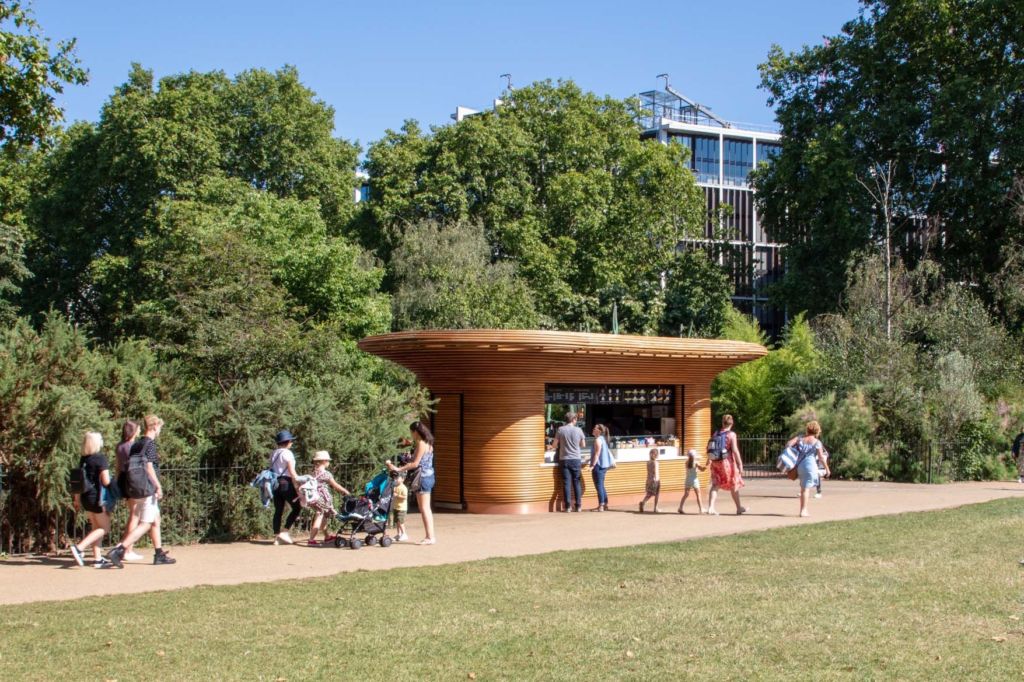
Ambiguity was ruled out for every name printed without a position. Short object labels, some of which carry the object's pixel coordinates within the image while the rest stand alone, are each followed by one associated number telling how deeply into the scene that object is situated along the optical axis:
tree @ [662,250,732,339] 49.78
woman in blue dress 18.53
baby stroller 14.50
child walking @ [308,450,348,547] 14.66
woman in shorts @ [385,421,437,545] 14.43
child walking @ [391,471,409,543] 14.71
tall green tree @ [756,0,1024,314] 41.19
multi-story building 77.75
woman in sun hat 14.45
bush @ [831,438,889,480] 26.89
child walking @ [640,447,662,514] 18.89
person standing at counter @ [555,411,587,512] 19.27
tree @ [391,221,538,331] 38.22
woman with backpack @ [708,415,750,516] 18.19
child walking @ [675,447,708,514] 18.64
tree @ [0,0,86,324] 19.36
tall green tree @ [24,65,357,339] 41.59
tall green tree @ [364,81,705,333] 46.78
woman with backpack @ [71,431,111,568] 12.45
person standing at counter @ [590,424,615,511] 19.66
